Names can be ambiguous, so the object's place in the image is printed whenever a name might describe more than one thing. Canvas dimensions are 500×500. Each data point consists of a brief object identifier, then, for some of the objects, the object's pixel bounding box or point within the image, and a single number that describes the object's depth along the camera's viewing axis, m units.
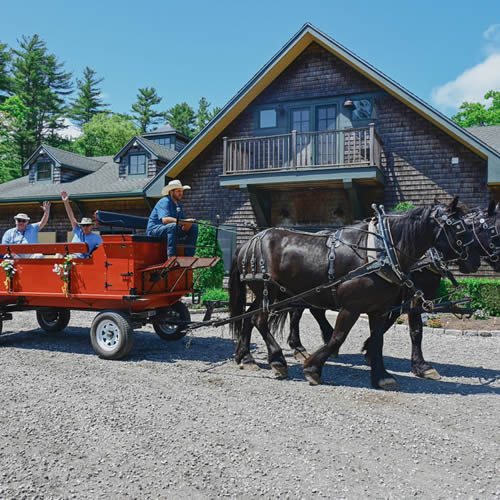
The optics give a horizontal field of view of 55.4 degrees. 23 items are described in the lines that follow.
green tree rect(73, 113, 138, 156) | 38.03
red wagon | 6.73
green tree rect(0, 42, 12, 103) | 38.31
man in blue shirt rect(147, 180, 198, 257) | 6.83
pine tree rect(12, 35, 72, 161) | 42.22
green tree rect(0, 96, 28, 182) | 33.93
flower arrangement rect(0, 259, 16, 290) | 7.64
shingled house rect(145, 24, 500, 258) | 13.62
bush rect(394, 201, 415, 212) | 13.04
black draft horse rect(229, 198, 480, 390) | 5.48
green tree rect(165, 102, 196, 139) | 55.56
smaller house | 18.30
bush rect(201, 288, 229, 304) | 12.63
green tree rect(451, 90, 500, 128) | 39.31
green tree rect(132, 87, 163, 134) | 54.12
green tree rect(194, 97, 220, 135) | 55.56
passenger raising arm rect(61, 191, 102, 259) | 7.61
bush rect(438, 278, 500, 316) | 10.73
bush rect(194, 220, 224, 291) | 13.61
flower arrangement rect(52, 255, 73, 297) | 7.14
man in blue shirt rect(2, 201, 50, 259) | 8.16
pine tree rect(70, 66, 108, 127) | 51.19
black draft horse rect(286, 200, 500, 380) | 5.42
